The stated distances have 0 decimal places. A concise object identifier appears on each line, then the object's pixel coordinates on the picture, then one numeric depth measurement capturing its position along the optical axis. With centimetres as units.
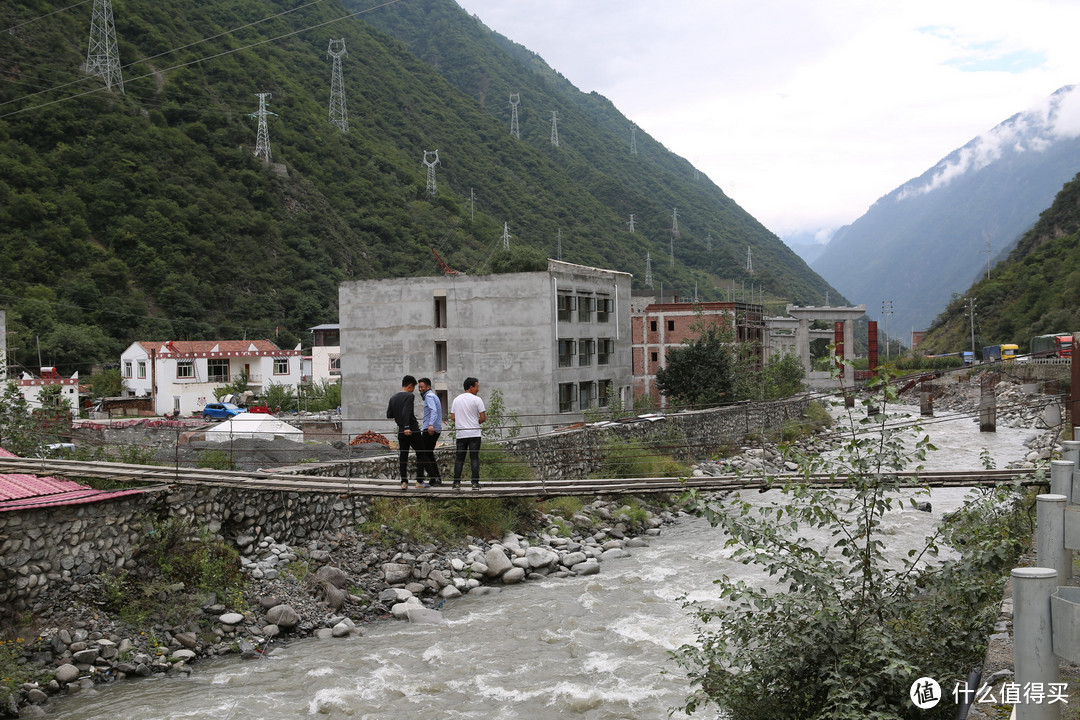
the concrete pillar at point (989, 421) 3603
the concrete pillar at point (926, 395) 4528
